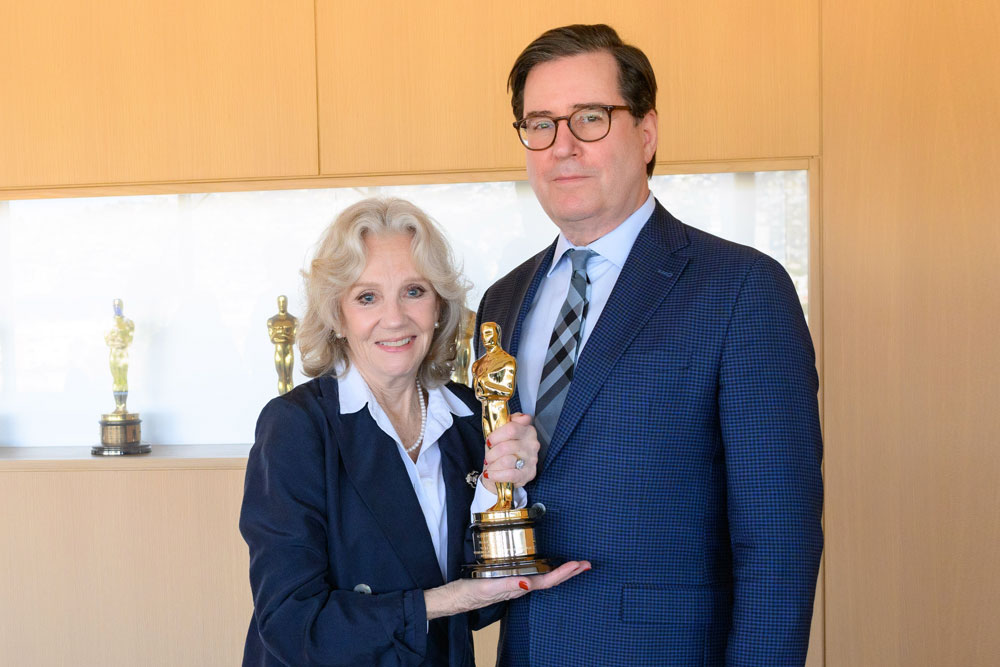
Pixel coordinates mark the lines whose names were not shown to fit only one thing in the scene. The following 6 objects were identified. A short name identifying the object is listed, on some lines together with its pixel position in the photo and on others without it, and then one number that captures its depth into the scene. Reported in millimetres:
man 1446
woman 1492
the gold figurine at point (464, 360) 3133
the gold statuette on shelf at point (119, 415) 3354
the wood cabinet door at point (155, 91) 3129
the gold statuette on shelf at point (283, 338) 3350
